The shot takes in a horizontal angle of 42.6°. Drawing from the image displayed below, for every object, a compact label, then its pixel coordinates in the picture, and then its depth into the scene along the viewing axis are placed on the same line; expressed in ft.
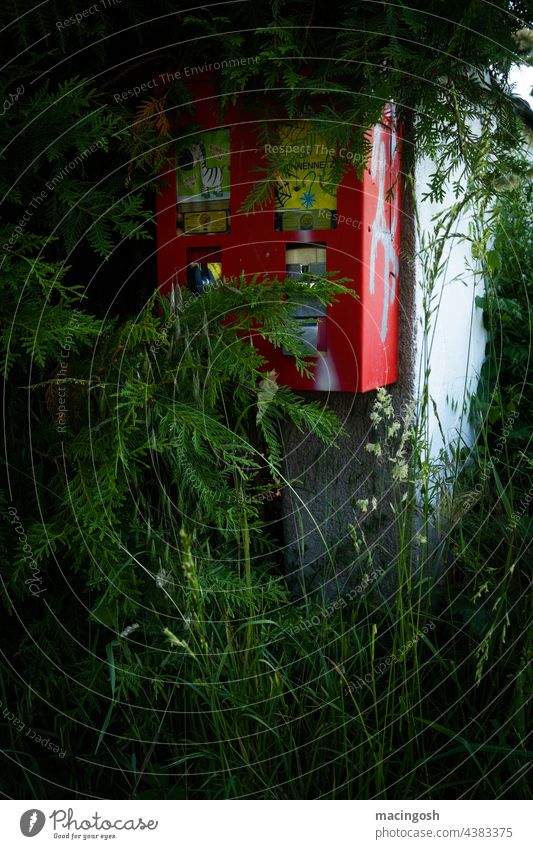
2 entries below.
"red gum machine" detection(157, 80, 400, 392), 6.28
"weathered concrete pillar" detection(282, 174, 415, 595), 7.26
